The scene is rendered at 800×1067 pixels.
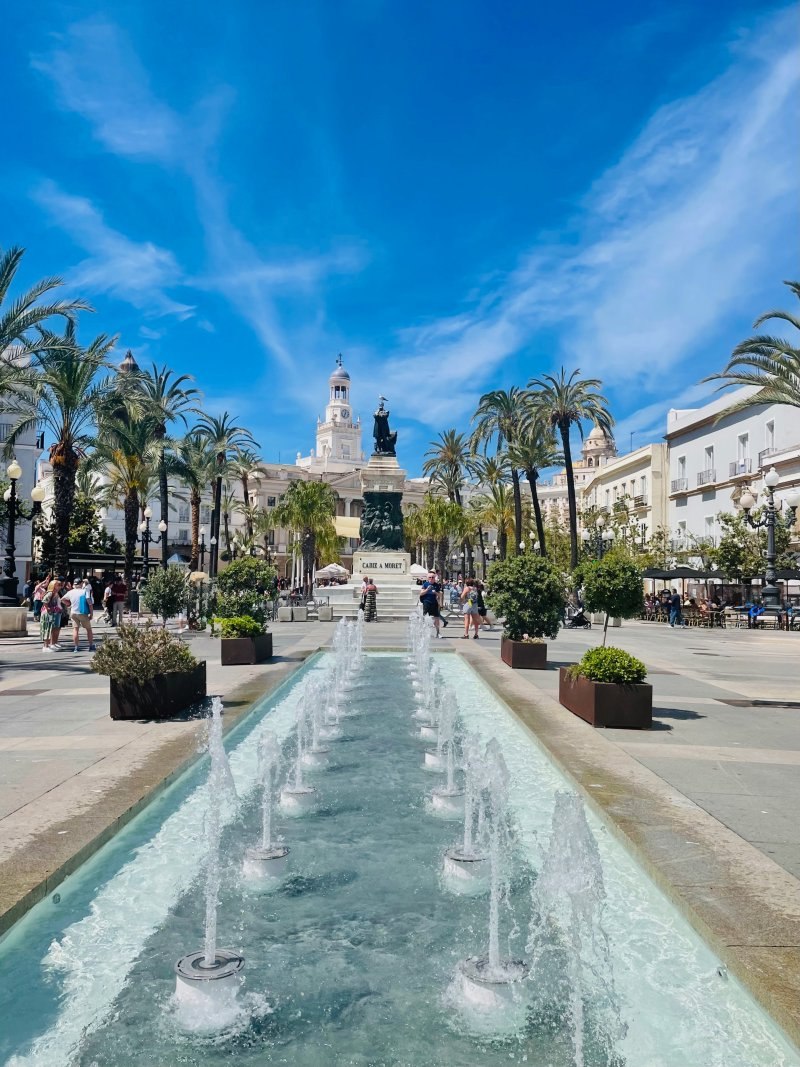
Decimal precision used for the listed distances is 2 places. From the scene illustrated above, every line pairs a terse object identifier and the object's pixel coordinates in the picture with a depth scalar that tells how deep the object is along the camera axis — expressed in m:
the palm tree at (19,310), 21.28
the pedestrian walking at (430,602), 22.80
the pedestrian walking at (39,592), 26.50
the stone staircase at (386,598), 35.24
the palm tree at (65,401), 25.03
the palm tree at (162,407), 38.75
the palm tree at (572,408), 39.16
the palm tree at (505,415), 46.22
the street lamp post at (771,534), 19.48
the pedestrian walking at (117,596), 25.62
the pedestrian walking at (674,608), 33.75
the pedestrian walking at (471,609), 23.25
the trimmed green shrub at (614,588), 13.28
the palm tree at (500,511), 61.66
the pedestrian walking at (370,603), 32.41
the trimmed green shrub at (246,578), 19.92
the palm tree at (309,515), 59.22
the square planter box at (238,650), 15.74
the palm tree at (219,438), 49.38
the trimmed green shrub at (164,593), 21.34
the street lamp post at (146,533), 37.96
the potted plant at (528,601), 15.27
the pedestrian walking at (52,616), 19.33
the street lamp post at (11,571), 21.23
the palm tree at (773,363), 19.89
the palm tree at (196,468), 43.97
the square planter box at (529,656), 15.53
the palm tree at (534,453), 43.25
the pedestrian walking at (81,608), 19.31
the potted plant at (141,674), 9.80
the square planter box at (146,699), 9.80
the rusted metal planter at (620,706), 9.52
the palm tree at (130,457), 35.69
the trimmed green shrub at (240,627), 15.91
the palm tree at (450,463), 61.94
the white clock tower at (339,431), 152.62
